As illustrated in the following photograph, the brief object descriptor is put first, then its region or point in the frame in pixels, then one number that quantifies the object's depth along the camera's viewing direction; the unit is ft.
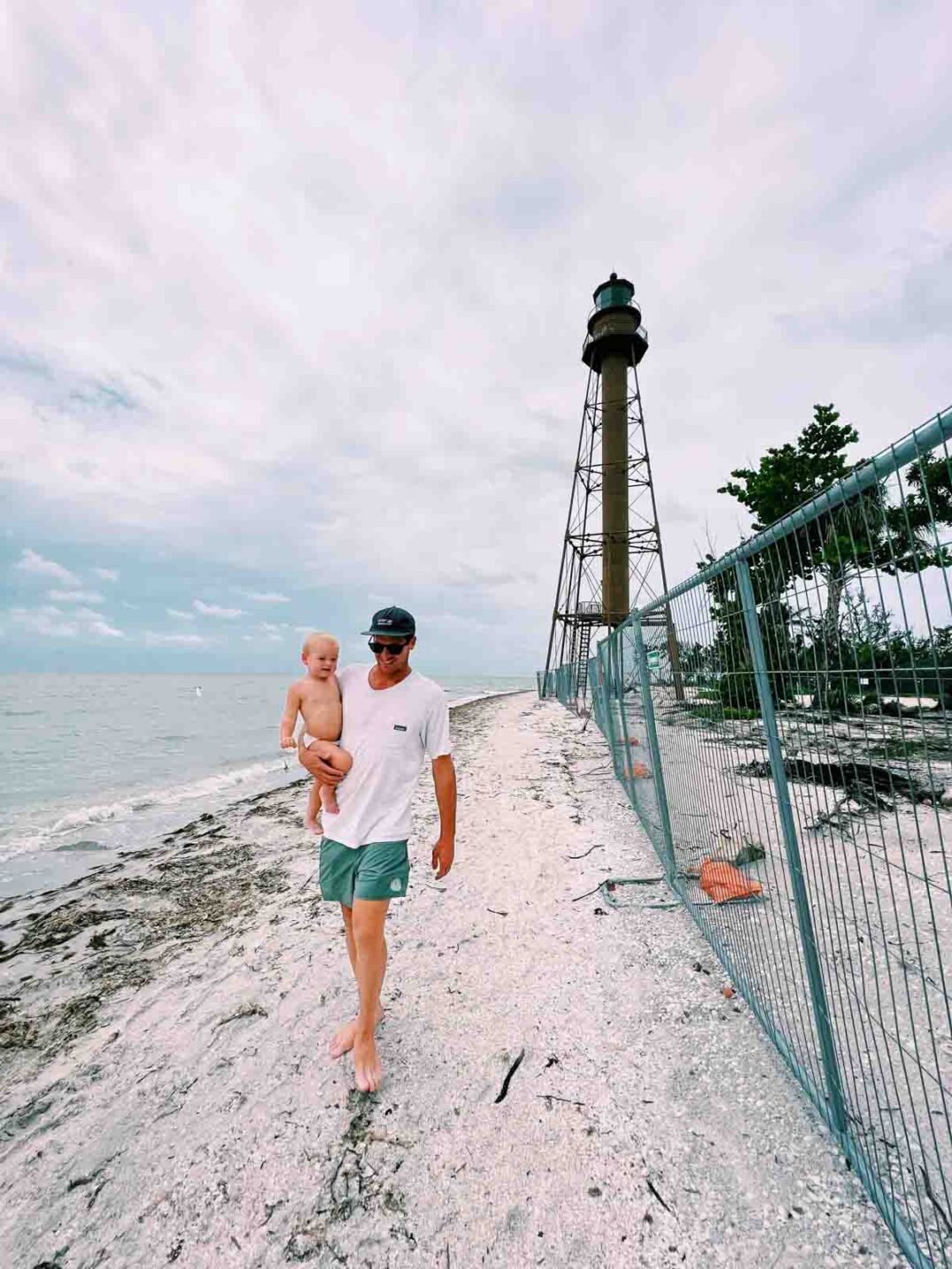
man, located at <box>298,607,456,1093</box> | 7.86
